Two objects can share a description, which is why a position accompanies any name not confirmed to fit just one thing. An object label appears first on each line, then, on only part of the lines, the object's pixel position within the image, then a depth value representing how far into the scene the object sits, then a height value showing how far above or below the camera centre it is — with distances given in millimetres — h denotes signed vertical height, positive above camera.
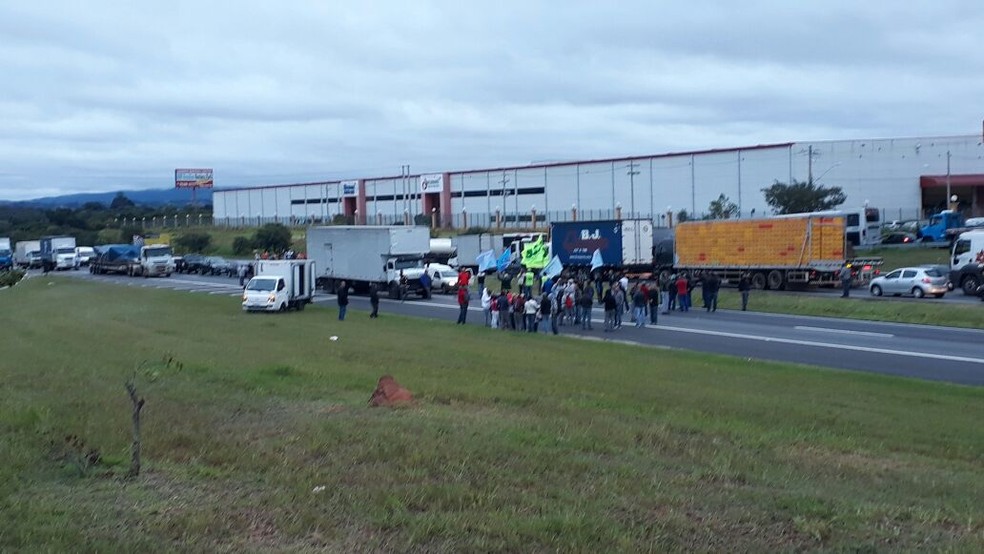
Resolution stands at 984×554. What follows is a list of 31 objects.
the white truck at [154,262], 78125 +444
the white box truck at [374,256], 49469 +316
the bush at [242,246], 98125 +1924
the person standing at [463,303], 36188 -1508
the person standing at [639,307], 34688 -1737
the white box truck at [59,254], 92375 +1514
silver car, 43312 -1413
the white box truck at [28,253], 98331 +1719
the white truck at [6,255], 95612 +1600
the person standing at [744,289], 41469 -1455
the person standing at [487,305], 34969 -1547
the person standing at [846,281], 43875 -1298
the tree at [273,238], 92062 +2420
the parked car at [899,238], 72500 +810
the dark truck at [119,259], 79688 +748
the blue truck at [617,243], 53125 +722
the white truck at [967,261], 43969 -592
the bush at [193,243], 105500 +2487
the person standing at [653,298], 35062 -1456
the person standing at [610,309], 33688 -1728
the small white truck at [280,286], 41562 -890
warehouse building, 87812 +6855
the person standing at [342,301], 37844 -1396
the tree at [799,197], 75625 +4040
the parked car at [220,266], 77250 +12
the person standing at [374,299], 38562 -1382
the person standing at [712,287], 39906 -1307
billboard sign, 178625 +15587
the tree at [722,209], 83750 +3748
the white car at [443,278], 53469 -907
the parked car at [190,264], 82938 +286
